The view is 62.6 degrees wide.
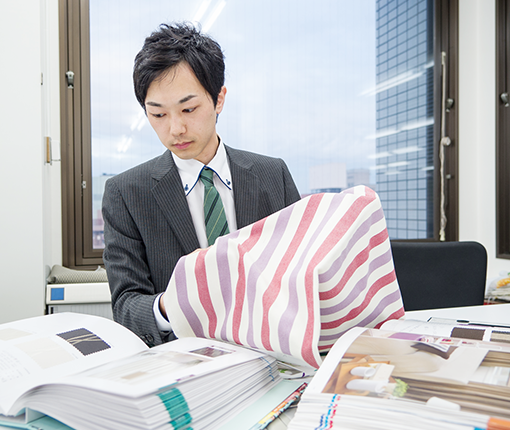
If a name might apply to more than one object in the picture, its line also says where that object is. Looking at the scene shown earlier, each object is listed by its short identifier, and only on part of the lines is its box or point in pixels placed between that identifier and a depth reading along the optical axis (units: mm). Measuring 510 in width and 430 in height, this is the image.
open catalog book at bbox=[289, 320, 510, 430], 331
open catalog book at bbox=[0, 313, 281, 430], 380
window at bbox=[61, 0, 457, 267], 2299
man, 972
